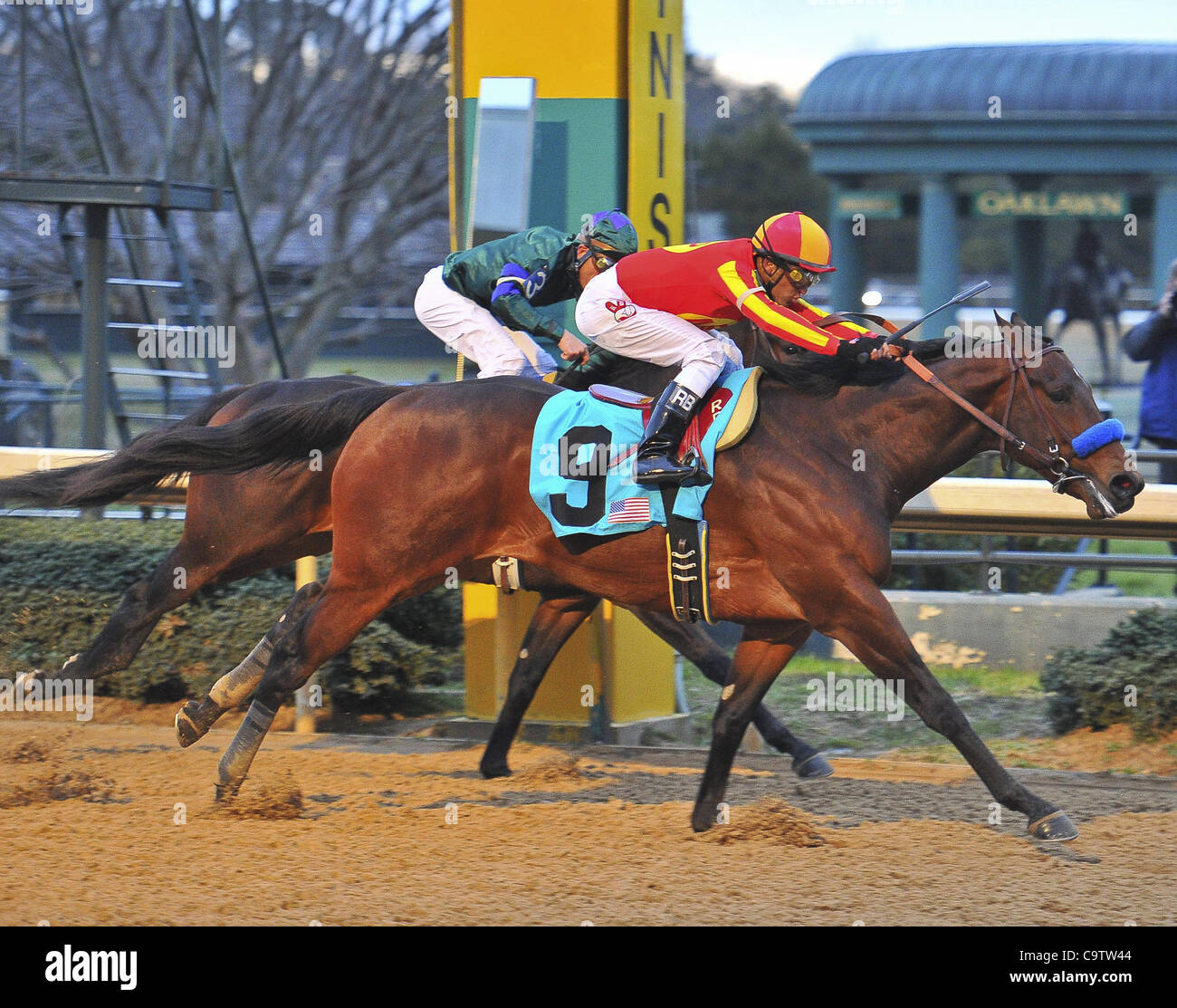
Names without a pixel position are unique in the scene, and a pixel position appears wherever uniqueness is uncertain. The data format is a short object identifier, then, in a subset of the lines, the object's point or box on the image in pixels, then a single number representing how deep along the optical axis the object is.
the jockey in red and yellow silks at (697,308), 9.77
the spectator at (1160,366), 15.17
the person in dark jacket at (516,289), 11.05
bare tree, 21.42
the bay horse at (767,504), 9.66
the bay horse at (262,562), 11.27
